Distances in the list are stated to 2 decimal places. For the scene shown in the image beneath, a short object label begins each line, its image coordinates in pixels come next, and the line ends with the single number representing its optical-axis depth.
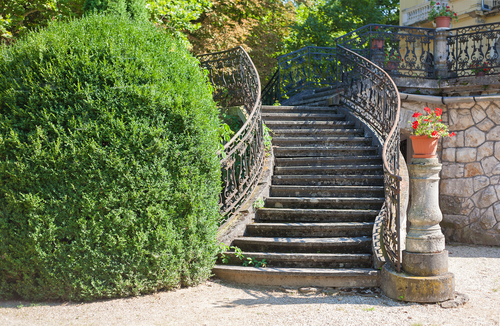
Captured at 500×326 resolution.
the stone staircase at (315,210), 4.80
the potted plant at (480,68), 8.39
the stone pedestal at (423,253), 4.12
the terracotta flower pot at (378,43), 9.35
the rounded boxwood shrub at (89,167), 3.91
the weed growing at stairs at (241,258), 5.00
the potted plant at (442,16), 9.59
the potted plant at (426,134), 4.33
